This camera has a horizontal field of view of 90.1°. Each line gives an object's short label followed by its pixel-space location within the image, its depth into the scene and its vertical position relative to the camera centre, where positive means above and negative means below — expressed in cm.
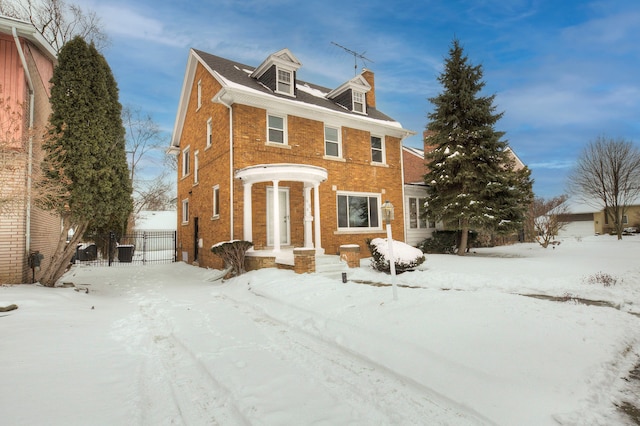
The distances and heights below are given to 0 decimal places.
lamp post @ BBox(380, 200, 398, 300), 620 +23
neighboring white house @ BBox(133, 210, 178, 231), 3841 +162
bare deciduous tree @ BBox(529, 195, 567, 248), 1823 +62
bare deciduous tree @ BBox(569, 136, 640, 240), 2395 +387
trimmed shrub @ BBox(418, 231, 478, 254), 1633 -78
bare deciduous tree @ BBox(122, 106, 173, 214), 2578 +750
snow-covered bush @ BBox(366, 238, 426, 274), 935 -85
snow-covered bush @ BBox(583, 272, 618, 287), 685 -126
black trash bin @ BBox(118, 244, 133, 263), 1966 -113
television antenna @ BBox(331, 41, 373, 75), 1889 +1027
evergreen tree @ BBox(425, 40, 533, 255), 1390 +290
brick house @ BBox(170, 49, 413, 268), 1183 +308
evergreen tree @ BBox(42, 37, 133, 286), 824 +233
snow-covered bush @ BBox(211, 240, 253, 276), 1069 -67
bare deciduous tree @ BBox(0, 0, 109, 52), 1718 +1252
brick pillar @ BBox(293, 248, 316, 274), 990 -92
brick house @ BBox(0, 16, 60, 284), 775 +248
